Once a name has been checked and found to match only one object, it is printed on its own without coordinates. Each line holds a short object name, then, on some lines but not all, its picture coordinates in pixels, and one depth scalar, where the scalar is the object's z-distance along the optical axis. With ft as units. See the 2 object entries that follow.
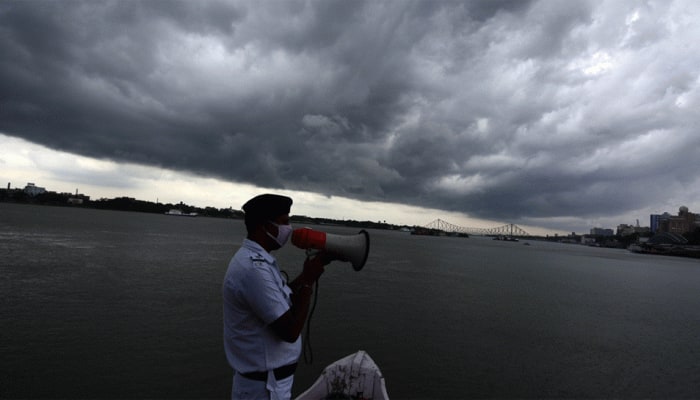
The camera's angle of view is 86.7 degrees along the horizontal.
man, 7.88
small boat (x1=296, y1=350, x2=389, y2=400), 18.54
